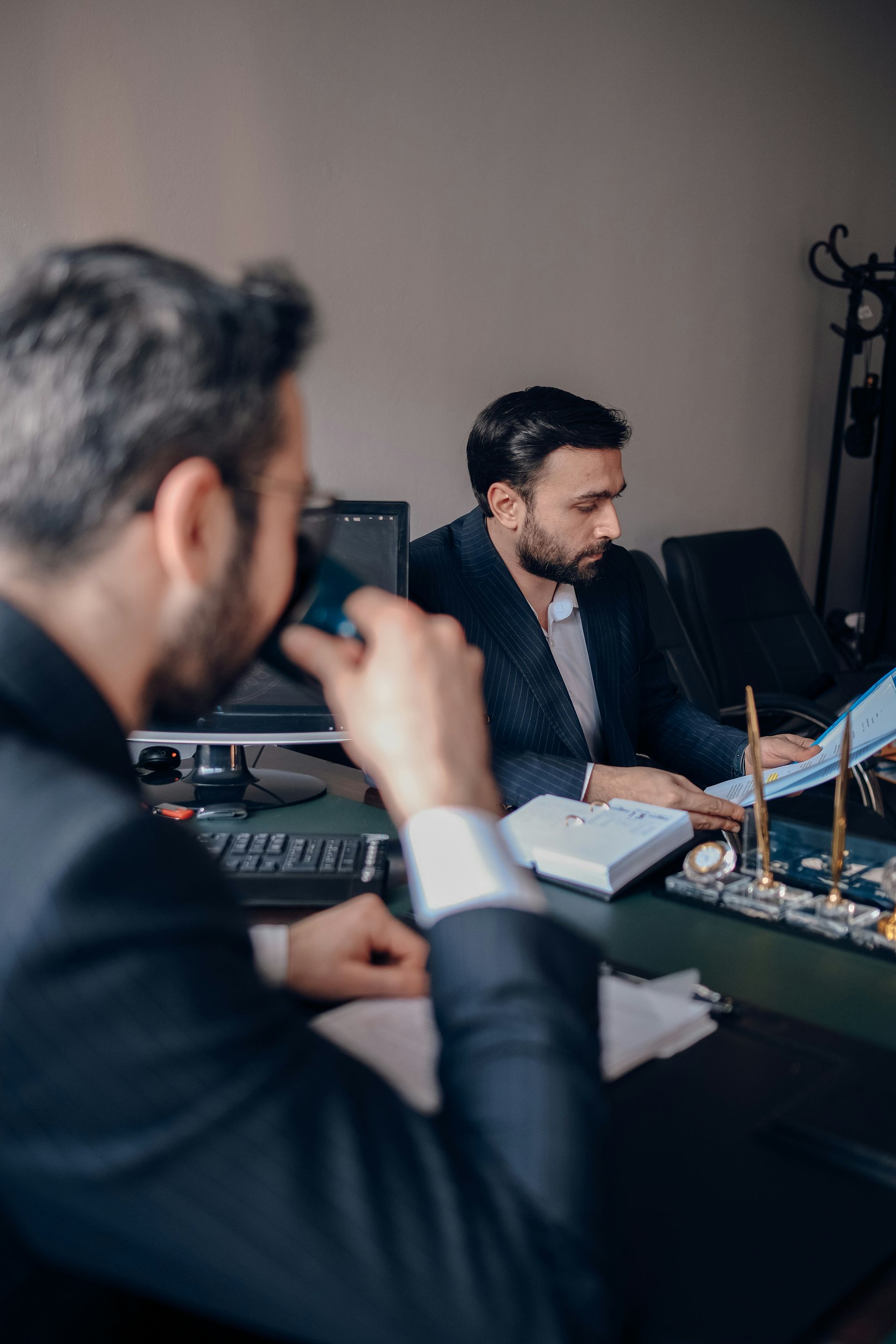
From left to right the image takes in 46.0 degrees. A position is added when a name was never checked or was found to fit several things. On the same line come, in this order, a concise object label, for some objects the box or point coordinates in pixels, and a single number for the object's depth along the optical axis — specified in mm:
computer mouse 1766
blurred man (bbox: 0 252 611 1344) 548
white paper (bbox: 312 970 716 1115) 843
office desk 657
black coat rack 4133
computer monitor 1667
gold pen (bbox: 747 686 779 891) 1332
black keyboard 1269
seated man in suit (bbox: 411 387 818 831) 2156
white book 1308
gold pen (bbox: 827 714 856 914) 1268
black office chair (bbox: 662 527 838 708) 3500
